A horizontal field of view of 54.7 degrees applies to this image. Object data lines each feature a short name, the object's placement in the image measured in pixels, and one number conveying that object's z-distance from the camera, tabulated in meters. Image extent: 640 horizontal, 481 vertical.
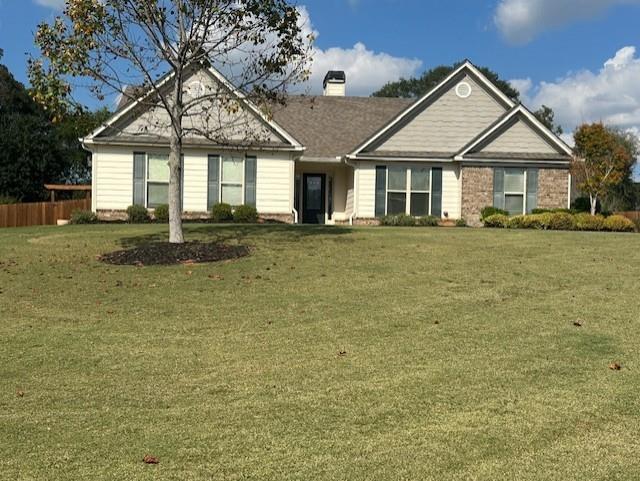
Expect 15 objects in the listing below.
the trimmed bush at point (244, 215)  22.66
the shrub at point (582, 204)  25.39
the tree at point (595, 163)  23.58
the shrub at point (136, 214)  22.52
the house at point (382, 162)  23.12
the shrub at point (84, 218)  22.27
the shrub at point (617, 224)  21.05
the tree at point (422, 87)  64.75
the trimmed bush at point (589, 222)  20.81
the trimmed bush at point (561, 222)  20.70
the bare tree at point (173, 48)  12.31
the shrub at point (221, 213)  22.64
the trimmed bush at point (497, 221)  21.45
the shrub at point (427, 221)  23.33
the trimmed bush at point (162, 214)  22.44
